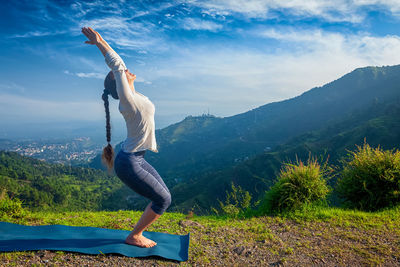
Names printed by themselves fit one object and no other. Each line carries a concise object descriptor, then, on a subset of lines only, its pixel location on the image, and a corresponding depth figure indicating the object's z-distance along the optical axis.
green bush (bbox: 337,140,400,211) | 5.36
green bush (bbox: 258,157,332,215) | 5.12
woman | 2.54
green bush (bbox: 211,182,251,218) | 5.23
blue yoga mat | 2.95
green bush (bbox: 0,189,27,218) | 4.16
